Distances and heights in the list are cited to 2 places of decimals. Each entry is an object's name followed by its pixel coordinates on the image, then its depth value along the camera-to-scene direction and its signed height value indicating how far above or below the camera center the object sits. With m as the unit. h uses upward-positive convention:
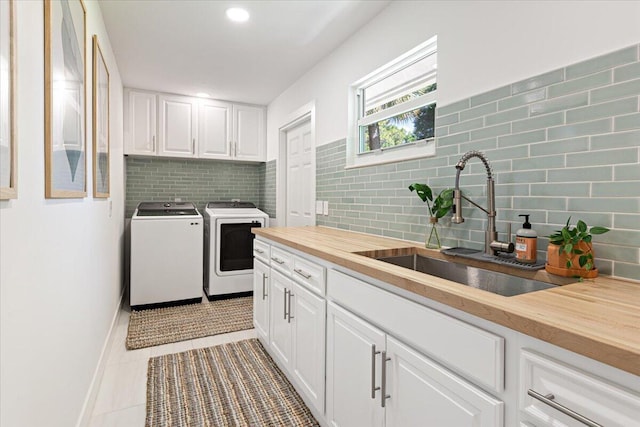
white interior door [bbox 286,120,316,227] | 3.14 +0.29
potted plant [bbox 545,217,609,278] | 1.05 -0.15
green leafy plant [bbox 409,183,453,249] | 1.62 +0.01
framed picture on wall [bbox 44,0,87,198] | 1.07 +0.39
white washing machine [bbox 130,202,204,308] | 3.35 -0.58
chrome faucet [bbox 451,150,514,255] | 1.37 -0.03
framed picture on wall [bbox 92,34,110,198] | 1.88 +0.47
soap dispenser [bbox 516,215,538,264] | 1.22 -0.14
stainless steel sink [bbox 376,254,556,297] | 1.23 -0.30
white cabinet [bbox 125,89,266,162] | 3.72 +0.89
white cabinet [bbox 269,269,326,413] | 1.58 -0.71
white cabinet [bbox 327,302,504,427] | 0.85 -0.57
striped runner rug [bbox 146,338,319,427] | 1.71 -1.11
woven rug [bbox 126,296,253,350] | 2.70 -1.09
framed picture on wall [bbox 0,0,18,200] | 0.71 +0.22
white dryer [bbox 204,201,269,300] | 3.67 -0.56
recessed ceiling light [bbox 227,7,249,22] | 2.18 +1.26
